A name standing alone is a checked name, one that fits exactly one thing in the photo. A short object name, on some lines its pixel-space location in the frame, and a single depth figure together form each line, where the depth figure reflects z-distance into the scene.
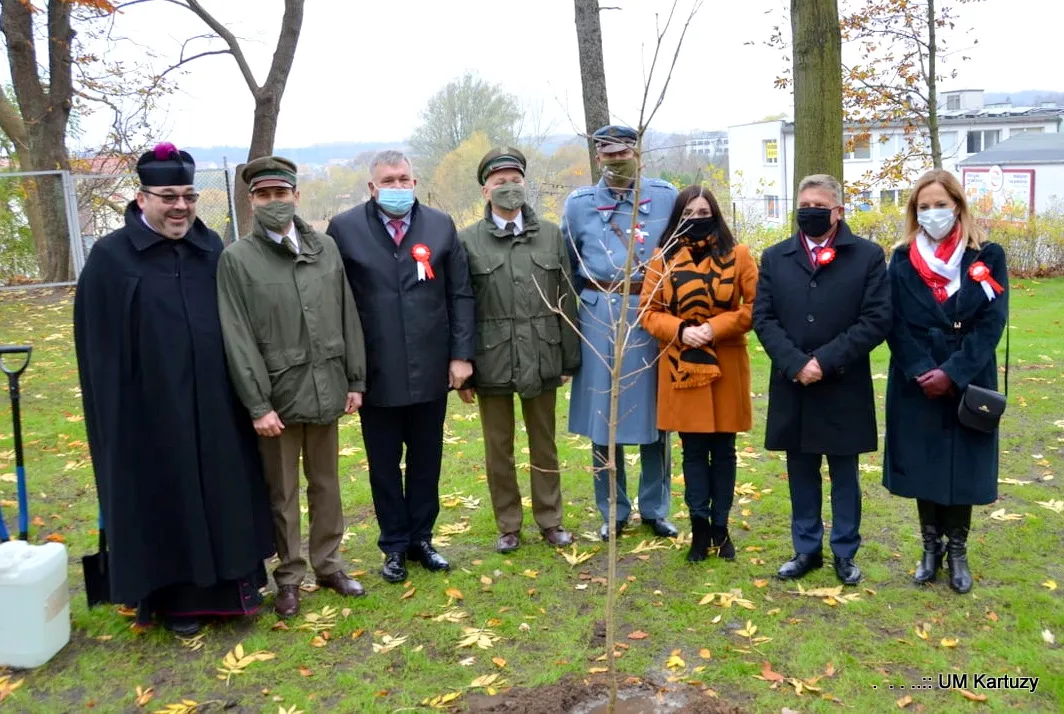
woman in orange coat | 4.87
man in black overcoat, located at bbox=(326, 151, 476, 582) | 4.85
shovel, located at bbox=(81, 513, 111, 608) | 4.65
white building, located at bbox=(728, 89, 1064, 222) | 47.62
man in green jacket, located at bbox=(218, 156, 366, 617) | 4.41
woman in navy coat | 4.44
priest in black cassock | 4.25
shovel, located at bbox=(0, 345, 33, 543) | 4.70
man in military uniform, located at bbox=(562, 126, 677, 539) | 5.18
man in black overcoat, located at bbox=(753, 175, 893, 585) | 4.54
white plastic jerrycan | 4.21
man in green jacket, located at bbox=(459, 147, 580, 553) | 5.12
